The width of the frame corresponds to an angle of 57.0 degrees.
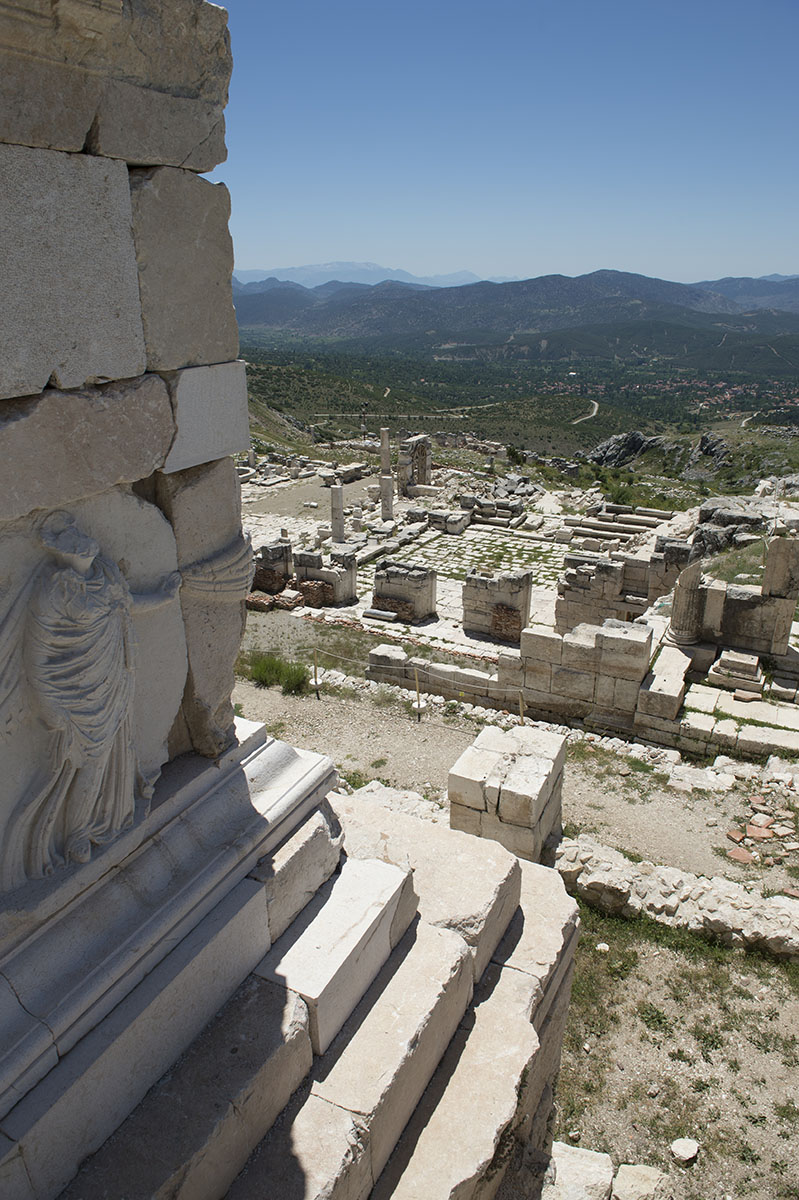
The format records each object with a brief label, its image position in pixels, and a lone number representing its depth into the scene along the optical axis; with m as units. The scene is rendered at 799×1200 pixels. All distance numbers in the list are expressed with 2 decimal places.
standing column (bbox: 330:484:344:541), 19.80
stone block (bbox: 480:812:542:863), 6.18
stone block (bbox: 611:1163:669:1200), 3.99
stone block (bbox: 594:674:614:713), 9.72
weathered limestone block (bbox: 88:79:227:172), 2.53
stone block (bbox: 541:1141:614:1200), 3.71
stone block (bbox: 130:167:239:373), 2.73
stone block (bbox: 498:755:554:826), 6.05
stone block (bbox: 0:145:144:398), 2.29
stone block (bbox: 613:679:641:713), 9.57
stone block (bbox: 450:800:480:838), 6.31
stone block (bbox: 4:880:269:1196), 2.45
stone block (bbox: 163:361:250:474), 3.02
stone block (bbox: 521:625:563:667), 10.03
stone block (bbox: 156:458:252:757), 3.19
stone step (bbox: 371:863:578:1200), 3.24
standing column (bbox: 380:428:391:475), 25.75
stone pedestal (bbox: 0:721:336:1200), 2.48
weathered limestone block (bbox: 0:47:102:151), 2.21
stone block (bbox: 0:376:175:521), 2.37
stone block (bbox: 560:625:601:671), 9.76
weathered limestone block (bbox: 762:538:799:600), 10.37
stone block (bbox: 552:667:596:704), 9.89
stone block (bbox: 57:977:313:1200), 2.59
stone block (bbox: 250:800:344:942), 3.48
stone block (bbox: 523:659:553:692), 10.20
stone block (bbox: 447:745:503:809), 6.20
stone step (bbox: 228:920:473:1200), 2.90
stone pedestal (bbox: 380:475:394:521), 23.25
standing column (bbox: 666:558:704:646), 10.63
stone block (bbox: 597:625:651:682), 9.46
